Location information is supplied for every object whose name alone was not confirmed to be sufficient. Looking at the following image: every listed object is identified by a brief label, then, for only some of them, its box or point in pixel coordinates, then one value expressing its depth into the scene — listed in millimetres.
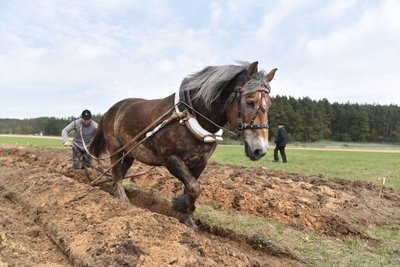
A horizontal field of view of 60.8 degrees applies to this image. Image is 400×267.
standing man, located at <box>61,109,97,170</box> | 8750
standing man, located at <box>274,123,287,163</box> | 17328
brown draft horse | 4035
